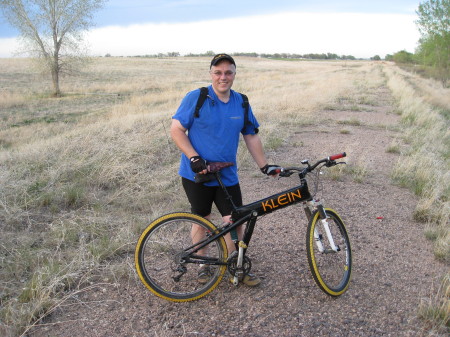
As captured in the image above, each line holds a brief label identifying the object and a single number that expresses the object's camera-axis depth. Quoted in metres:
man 3.15
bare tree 24.06
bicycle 3.18
